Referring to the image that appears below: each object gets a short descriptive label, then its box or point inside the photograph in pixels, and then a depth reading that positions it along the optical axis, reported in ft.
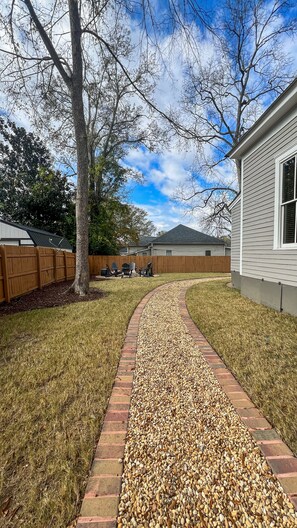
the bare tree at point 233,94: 38.73
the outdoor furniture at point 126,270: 51.43
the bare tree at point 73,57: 18.71
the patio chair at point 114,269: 51.29
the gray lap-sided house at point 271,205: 14.34
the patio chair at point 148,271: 49.84
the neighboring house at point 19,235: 45.32
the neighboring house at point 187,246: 87.10
